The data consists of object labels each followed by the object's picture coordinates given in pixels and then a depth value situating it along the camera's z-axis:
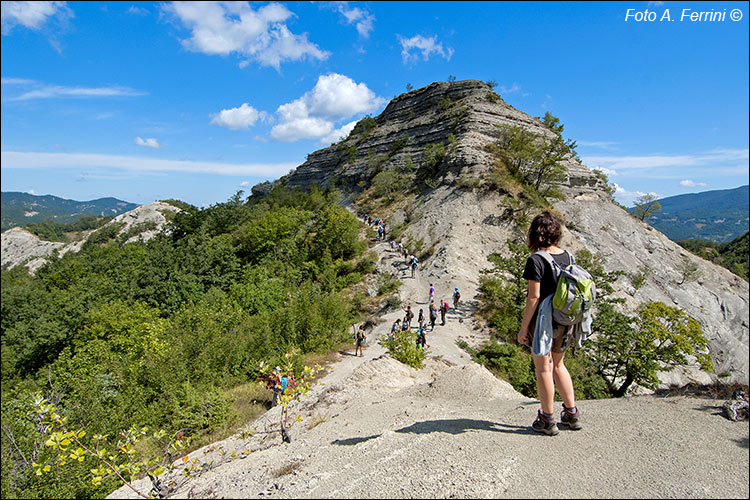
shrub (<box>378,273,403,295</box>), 24.28
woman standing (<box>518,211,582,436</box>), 3.67
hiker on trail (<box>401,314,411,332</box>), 16.67
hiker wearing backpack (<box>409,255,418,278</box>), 25.42
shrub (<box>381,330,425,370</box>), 11.44
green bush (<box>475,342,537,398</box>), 11.07
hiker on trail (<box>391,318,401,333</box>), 16.27
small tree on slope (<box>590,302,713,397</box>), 12.91
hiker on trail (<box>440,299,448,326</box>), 18.17
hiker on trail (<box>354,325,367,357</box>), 14.46
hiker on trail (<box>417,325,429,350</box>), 14.42
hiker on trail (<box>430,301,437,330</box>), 17.50
